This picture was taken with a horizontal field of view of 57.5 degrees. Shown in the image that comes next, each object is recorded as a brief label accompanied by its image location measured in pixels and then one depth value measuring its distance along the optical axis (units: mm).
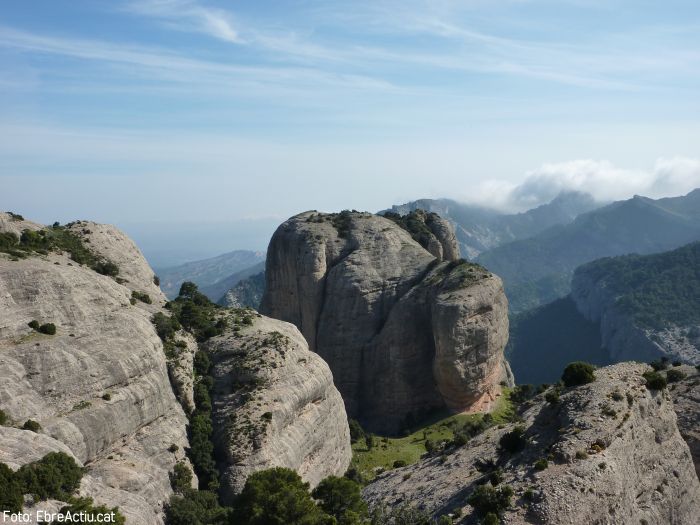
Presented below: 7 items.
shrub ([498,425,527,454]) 45119
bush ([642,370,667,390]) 47781
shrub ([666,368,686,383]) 62538
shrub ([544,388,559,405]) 45969
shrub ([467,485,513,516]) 35969
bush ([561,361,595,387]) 48875
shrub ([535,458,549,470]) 38375
